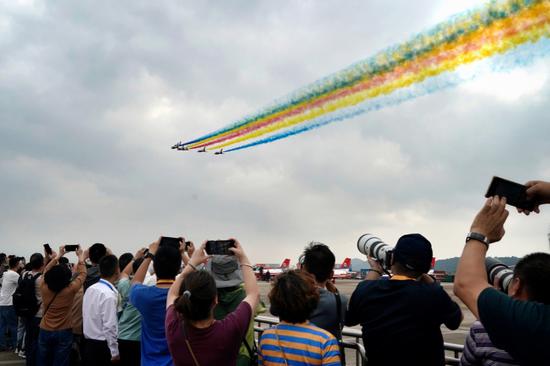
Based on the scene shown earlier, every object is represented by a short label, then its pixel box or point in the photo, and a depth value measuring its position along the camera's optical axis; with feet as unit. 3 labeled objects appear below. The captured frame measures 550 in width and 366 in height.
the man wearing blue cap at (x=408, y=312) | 11.23
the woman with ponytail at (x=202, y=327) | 10.23
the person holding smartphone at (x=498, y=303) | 5.97
